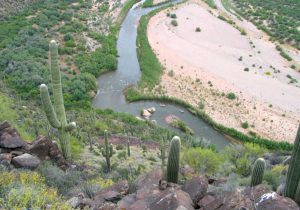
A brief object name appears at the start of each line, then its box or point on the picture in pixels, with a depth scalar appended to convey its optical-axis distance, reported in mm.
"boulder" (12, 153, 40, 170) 15033
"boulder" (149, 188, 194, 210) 10773
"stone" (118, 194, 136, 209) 11998
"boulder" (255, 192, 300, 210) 10289
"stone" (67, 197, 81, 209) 11794
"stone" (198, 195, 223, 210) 11241
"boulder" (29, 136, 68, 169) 16844
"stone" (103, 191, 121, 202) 12748
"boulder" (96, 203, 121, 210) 11219
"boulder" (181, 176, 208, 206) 12127
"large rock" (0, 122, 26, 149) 16359
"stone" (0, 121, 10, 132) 17120
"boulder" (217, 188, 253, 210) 10483
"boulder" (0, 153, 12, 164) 14902
